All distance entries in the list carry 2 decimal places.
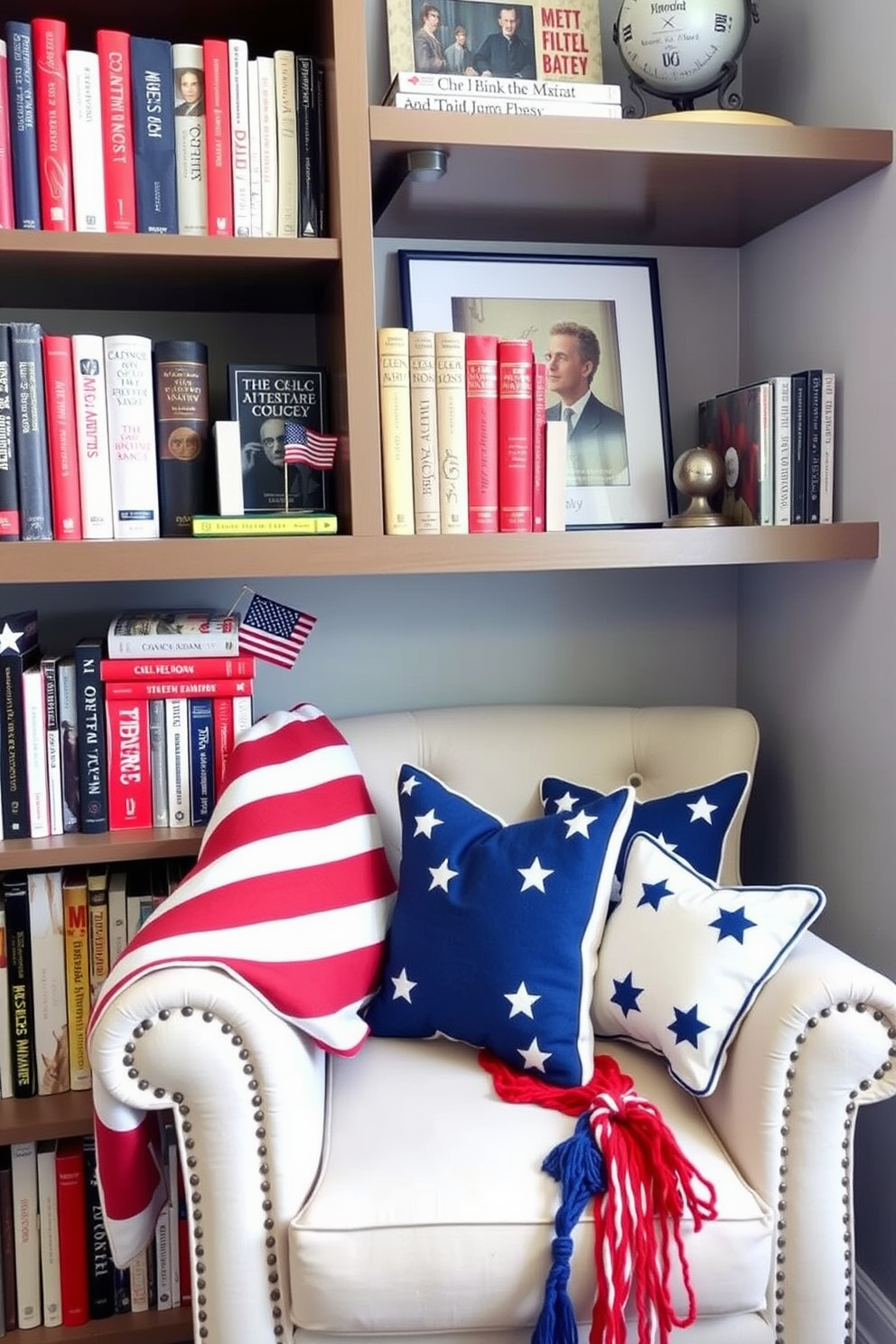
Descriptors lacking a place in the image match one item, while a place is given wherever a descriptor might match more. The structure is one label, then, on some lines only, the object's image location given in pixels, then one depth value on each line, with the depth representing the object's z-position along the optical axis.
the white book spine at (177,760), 1.67
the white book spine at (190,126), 1.51
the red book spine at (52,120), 1.45
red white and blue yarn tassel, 1.22
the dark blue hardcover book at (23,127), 1.44
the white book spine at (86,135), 1.46
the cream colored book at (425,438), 1.56
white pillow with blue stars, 1.40
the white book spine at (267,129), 1.52
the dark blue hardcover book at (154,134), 1.49
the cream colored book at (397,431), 1.54
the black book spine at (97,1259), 1.70
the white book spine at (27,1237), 1.68
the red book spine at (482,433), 1.58
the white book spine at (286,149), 1.53
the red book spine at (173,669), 1.64
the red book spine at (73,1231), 1.69
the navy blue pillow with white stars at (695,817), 1.70
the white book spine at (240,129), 1.51
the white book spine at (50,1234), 1.68
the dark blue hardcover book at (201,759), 1.68
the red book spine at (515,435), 1.59
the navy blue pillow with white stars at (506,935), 1.46
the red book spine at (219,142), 1.50
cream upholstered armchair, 1.24
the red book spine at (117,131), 1.47
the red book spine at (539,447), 1.62
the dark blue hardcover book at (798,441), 1.72
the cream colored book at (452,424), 1.57
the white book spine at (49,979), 1.64
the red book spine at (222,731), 1.69
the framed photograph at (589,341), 1.89
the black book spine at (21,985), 1.64
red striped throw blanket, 1.34
